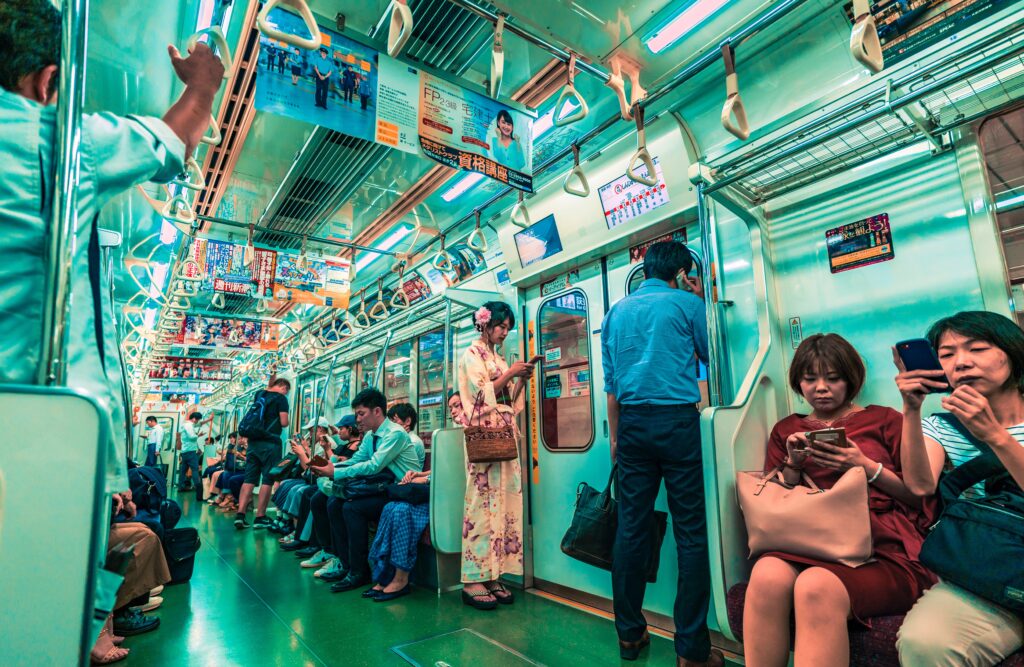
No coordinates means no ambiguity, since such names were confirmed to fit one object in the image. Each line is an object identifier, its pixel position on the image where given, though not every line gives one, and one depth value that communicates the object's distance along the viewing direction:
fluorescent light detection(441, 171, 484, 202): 5.26
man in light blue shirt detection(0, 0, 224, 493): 1.05
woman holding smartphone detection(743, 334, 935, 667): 1.73
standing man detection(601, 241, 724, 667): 2.60
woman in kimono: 3.87
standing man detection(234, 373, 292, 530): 7.29
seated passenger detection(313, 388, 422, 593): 4.38
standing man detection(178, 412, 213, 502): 13.47
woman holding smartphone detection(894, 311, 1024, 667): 1.46
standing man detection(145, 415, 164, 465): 12.23
